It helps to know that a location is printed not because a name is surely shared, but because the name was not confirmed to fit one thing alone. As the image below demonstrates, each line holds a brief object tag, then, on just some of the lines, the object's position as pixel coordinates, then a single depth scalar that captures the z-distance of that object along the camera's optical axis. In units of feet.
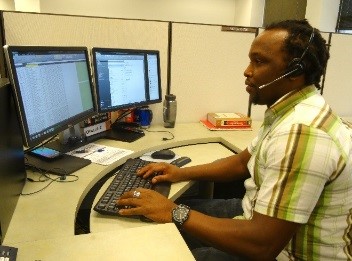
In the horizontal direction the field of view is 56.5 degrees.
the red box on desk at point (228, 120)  6.43
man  2.67
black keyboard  3.19
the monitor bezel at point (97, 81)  4.98
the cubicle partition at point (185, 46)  5.40
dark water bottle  6.33
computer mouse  4.89
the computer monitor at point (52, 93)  3.34
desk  2.69
